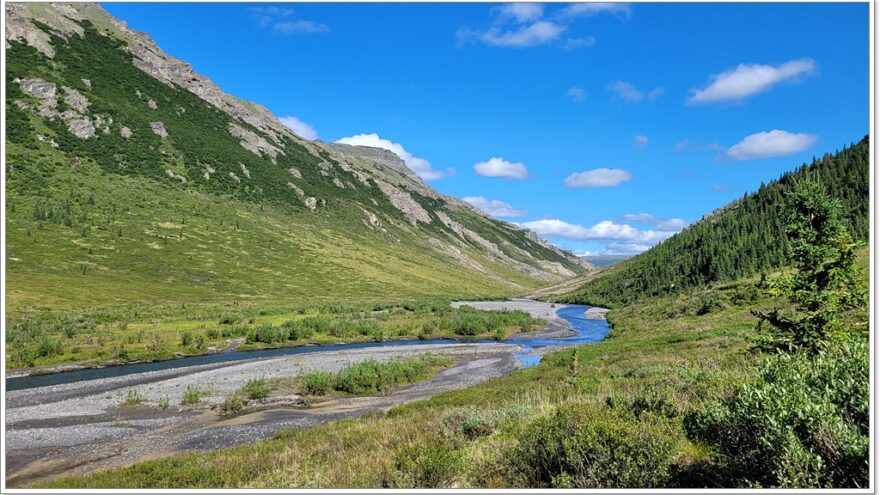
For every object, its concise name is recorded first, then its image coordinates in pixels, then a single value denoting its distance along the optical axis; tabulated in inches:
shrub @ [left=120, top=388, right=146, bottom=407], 1147.9
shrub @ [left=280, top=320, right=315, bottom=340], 2256.4
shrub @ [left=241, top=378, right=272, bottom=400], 1227.4
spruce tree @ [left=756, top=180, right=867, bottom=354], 750.5
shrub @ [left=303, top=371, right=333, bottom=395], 1295.5
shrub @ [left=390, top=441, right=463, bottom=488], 394.0
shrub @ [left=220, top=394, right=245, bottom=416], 1116.1
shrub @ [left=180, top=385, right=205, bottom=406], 1166.3
